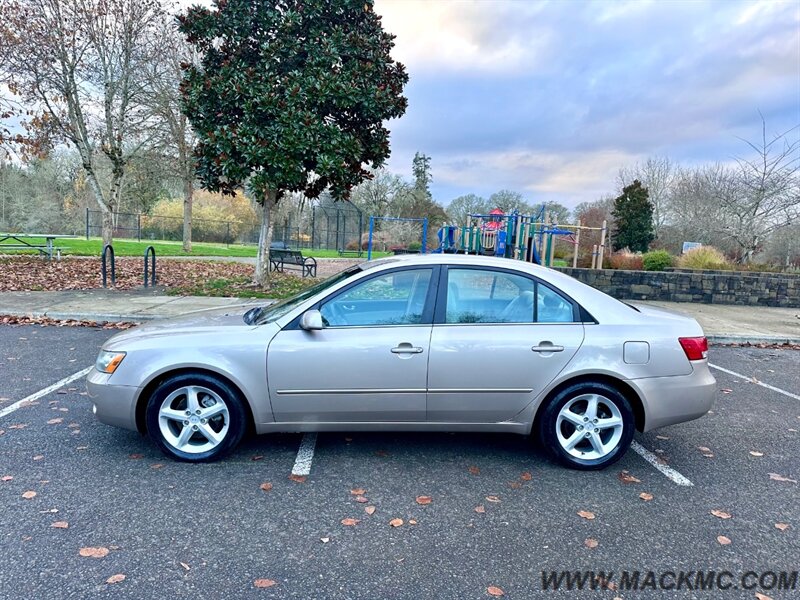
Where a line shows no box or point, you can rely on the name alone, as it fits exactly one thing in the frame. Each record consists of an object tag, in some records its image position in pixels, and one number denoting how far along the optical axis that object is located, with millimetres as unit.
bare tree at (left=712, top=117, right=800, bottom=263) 21406
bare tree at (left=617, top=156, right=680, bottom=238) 37969
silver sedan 3404
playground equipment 16438
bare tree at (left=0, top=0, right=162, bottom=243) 13023
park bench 15117
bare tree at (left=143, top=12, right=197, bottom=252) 15977
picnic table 15016
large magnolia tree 9516
